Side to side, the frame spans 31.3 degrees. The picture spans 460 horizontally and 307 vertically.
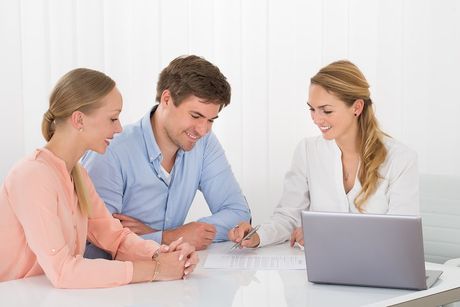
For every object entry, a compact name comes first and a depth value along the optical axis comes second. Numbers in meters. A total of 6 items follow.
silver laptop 2.15
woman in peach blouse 2.22
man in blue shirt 2.83
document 2.48
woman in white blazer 3.01
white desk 2.09
